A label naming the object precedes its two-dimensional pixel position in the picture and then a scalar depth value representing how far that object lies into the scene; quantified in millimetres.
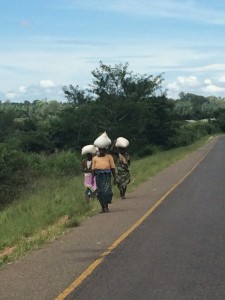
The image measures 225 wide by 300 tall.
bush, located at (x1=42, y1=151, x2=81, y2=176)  34656
